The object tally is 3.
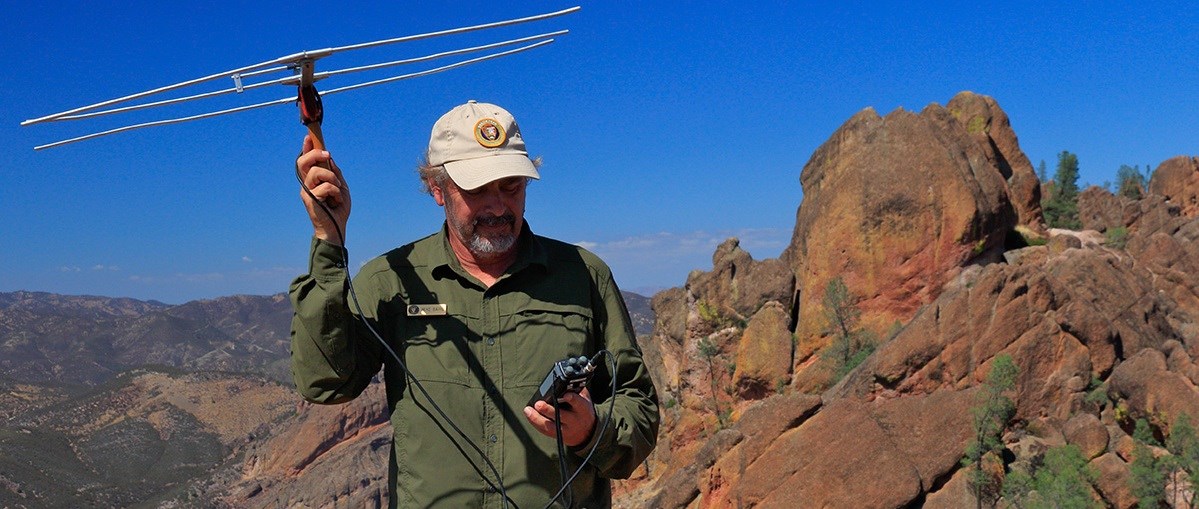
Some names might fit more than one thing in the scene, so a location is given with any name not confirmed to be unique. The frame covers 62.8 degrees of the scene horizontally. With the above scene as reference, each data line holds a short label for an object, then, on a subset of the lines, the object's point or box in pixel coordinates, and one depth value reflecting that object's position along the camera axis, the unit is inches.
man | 141.7
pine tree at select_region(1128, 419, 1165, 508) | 866.1
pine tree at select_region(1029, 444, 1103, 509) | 856.9
